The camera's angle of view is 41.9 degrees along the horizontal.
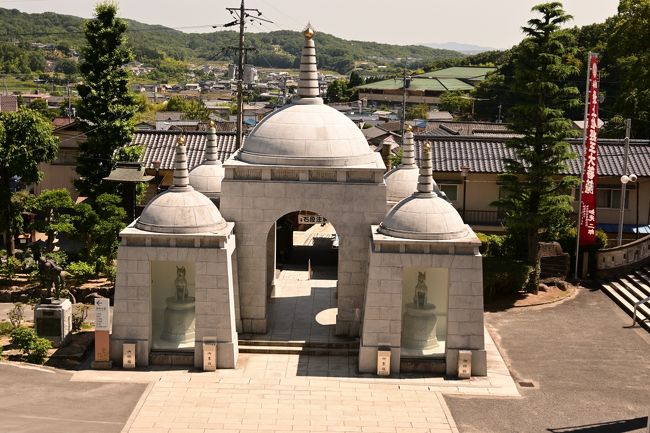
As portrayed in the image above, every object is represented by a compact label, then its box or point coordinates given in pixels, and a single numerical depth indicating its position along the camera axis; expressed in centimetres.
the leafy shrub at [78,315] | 3700
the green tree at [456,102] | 13188
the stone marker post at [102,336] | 3228
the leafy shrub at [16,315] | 3684
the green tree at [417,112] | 12980
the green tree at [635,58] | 6438
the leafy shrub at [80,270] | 4284
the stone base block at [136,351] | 3269
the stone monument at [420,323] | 3350
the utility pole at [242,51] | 5009
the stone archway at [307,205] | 3447
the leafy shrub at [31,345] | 3294
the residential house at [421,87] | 16312
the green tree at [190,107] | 12218
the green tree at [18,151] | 4481
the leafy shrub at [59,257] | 4330
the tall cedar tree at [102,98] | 4809
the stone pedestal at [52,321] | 3469
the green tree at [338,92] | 16925
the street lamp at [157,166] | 5532
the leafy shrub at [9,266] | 4366
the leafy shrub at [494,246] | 4778
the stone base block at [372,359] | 3259
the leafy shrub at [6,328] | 3584
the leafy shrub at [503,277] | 4291
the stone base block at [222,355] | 3269
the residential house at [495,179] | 5400
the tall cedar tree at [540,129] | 4316
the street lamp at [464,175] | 5262
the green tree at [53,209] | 4391
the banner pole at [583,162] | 4472
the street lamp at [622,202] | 4745
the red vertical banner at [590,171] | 4531
